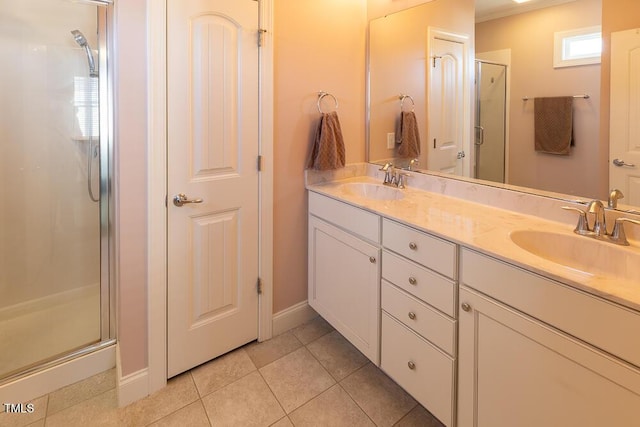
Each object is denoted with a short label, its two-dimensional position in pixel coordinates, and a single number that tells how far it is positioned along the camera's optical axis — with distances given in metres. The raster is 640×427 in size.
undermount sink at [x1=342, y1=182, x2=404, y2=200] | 2.06
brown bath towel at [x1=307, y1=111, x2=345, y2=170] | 2.07
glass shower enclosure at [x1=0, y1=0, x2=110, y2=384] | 1.92
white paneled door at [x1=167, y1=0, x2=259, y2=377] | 1.63
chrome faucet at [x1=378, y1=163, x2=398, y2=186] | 2.15
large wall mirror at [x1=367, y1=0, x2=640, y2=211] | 1.39
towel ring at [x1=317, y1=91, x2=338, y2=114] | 2.14
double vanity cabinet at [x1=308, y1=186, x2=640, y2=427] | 0.89
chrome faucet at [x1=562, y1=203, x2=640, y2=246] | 1.19
